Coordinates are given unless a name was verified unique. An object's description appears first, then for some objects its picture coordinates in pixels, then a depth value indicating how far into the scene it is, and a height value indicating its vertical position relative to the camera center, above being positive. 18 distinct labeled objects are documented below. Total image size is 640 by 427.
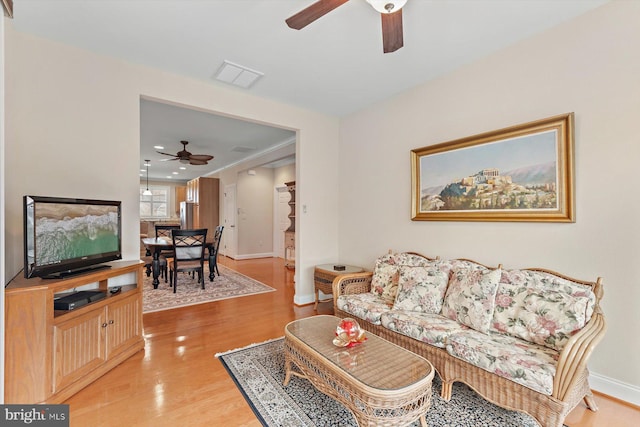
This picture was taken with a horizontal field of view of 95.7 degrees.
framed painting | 2.20 +0.33
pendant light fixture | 7.64 +1.12
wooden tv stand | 1.73 -0.82
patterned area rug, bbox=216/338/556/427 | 1.72 -1.22
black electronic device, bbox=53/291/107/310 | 1.96 -0.59
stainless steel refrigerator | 9.03 +0.03
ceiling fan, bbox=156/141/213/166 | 5.55 +1.14
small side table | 3.59 -0.77
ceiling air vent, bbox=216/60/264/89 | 2.88 +1.47
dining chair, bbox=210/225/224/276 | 5.27 -0.54
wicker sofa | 1.58 -0.83
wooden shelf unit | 6.78 -0.57
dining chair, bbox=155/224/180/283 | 4.95 -0.73
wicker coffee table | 1.43 -0.87
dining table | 4.79 -0.60
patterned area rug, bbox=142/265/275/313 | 3.98 -1.19
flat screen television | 1.88 -0.13
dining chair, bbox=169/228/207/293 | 4.52 -0.57
